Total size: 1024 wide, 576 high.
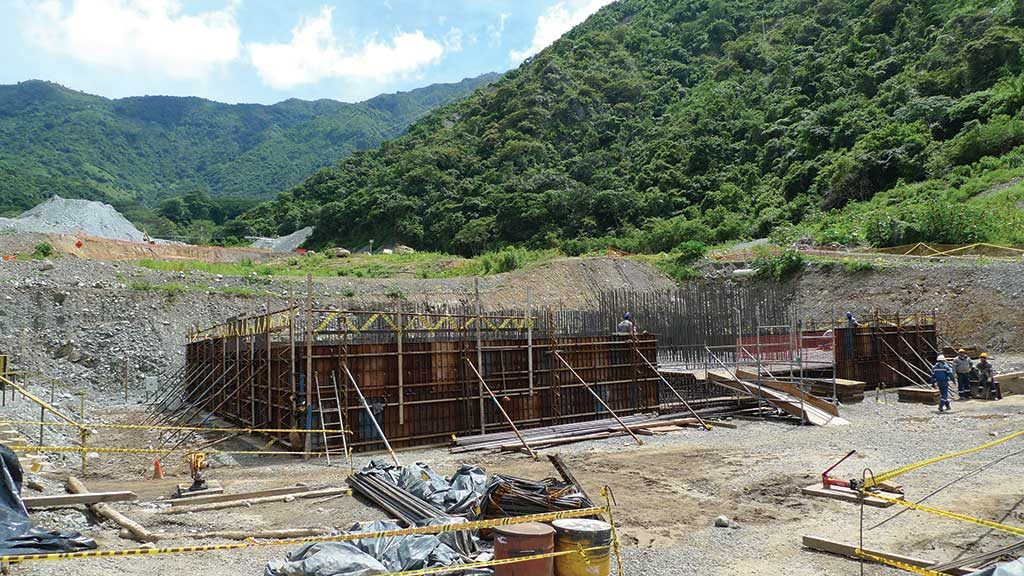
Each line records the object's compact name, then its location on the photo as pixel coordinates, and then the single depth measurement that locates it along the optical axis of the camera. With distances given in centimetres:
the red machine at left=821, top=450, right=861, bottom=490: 926
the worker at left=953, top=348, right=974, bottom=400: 1905
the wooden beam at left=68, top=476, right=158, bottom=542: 708
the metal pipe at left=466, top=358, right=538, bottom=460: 1240
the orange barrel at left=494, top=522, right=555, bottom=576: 552
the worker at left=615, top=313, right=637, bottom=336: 1786
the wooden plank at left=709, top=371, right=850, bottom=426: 1594
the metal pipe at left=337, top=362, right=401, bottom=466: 1269
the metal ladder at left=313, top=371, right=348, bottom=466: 1292
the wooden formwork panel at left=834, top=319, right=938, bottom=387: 2158
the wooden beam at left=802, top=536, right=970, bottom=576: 615
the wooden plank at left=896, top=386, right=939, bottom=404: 1869
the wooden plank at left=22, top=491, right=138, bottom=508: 767
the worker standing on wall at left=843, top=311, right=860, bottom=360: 2158
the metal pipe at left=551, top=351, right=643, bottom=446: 1396
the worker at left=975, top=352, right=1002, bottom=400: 1888
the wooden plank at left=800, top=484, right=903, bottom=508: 867
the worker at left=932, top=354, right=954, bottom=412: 1697
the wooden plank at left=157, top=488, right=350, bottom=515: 862
